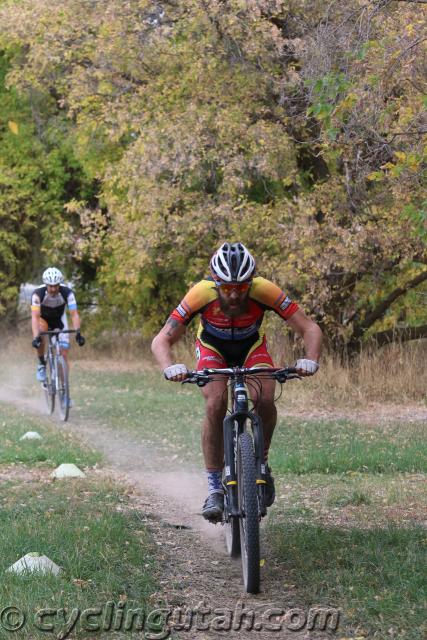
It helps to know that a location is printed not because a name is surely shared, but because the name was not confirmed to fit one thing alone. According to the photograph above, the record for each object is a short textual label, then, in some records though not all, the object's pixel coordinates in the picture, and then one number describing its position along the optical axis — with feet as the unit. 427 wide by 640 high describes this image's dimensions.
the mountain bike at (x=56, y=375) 93.61
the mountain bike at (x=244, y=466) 37.52
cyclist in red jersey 41.65
